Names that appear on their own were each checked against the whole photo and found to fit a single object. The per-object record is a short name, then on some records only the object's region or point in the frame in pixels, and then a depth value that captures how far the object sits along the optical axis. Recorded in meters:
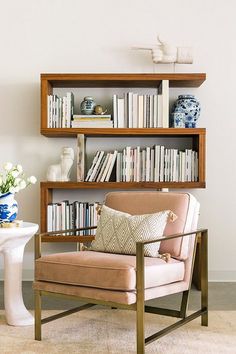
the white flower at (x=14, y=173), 3.50
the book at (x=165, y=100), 4.50
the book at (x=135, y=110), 4.56
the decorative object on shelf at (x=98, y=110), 4.59
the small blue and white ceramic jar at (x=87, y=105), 4.61
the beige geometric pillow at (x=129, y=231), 3.15
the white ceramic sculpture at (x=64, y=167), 4.59
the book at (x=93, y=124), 4.52
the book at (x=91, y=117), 4.54
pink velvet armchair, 2.77
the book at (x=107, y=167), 4.60
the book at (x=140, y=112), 4.55
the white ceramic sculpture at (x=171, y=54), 4.59
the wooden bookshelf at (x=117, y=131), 4.46
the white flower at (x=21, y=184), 3.52
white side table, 3.34
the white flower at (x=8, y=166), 3.47
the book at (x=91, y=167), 4.61
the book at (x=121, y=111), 4.58
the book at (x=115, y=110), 4.57
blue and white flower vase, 3.46
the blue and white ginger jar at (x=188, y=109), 4.55
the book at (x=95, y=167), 4.61
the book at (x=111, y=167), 4.59
